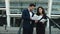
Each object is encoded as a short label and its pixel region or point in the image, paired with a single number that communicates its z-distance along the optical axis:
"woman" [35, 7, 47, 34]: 4.92
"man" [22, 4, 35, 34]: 4.78
